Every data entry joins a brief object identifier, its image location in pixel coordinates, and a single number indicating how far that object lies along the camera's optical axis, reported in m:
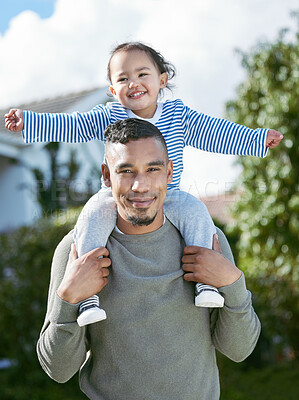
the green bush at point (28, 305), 6.00
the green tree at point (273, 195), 6.86
